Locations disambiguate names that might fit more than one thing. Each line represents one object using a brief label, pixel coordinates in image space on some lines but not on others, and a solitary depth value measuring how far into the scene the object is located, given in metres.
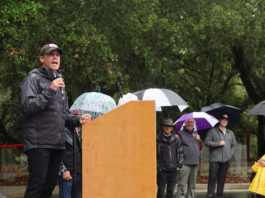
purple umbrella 11.45
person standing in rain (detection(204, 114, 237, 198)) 10.98
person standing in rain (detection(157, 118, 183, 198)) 9.88
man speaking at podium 4.15
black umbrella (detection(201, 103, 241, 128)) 12.12
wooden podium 3.83
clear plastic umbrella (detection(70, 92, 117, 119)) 7.09
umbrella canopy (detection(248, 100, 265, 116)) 10.79
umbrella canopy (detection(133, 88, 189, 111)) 10.79
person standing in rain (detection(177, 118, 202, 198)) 10.50
